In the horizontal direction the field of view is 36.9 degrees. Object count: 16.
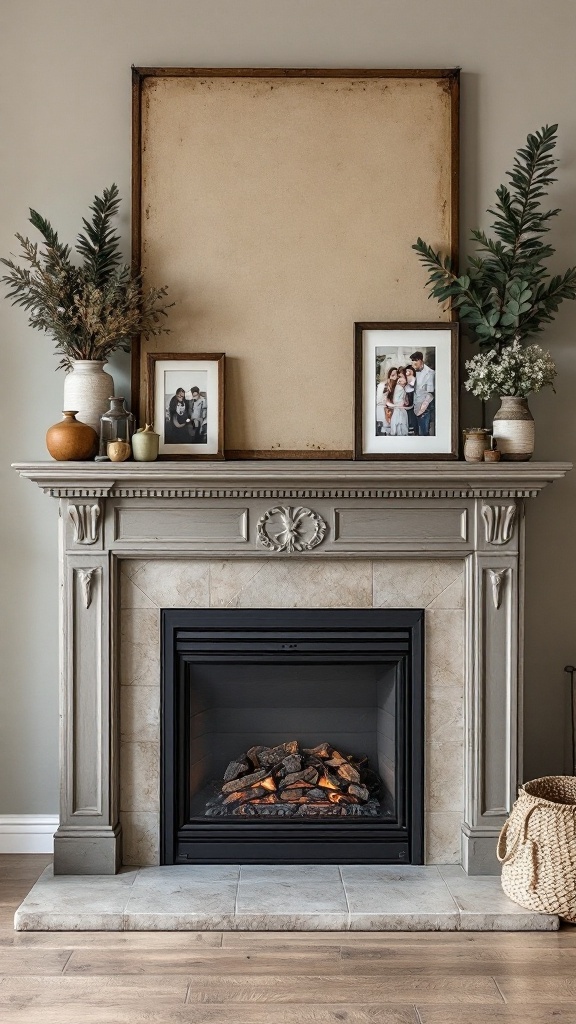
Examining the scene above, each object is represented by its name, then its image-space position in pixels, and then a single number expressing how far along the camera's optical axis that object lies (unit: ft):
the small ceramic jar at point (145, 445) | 9.12
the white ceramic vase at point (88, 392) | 9.34
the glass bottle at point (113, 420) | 9.21
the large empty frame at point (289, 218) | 9.66
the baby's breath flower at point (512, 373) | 9.07
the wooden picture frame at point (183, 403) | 9.62
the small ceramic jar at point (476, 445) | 9.21
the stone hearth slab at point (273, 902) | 8.36
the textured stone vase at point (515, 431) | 9.27
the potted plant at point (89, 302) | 9.20
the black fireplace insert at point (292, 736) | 9.48
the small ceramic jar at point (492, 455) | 9.10
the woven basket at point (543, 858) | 8.42
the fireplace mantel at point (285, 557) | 9.21
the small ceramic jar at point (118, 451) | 8.96
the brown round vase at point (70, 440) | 8.96
